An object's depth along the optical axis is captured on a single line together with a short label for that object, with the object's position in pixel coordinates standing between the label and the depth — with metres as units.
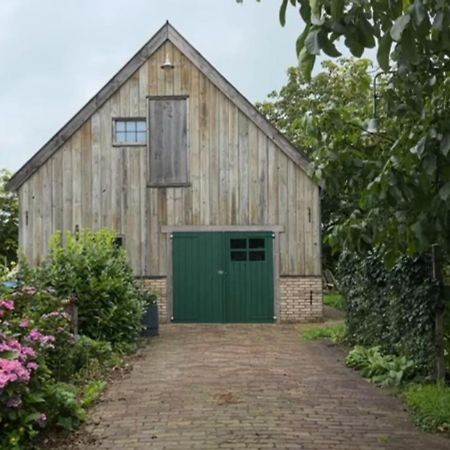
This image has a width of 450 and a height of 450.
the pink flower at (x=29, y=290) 8.59
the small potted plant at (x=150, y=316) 14.25
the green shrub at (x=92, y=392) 7.65
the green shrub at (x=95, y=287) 11.77
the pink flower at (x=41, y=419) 6.01
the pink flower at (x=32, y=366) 6.13
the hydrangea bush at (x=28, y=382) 5.84
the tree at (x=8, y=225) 31.75
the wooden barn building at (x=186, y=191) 17.00
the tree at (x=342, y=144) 6.25
